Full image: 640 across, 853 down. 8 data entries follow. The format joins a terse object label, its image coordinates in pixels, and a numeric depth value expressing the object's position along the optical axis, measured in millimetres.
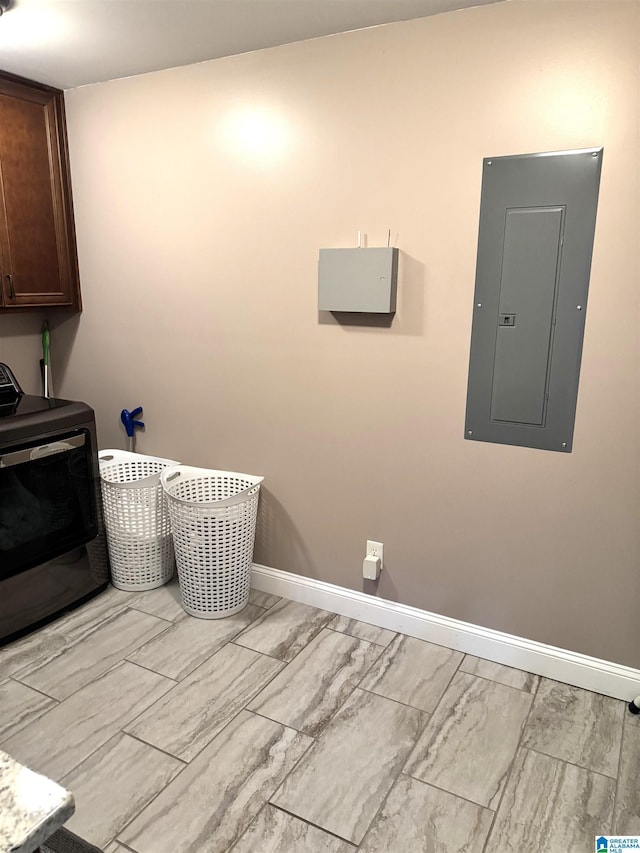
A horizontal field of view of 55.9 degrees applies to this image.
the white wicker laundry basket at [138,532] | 2643
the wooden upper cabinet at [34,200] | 2586
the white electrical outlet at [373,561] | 2438
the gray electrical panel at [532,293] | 1877
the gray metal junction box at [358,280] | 2135
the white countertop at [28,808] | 599
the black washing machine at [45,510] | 2287
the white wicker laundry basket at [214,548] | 2434
